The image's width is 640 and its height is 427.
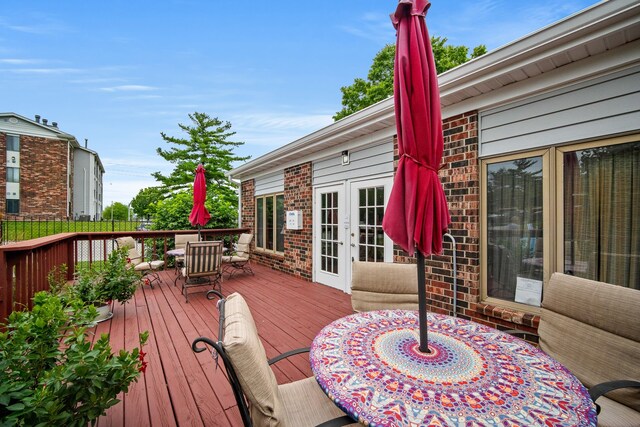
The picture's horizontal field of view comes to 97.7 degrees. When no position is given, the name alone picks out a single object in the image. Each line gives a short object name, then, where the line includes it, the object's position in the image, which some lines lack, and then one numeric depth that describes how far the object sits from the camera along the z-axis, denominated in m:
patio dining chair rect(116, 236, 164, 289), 5.18
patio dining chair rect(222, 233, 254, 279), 6.31
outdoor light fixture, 4.89
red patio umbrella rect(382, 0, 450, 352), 1.32
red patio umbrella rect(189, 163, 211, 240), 6.04
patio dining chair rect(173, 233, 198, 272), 6.47
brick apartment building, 18.72
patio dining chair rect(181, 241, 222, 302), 4.57
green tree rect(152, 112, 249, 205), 16.84
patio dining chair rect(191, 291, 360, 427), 1.03
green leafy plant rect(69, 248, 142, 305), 3.28
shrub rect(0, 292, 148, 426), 1.08
